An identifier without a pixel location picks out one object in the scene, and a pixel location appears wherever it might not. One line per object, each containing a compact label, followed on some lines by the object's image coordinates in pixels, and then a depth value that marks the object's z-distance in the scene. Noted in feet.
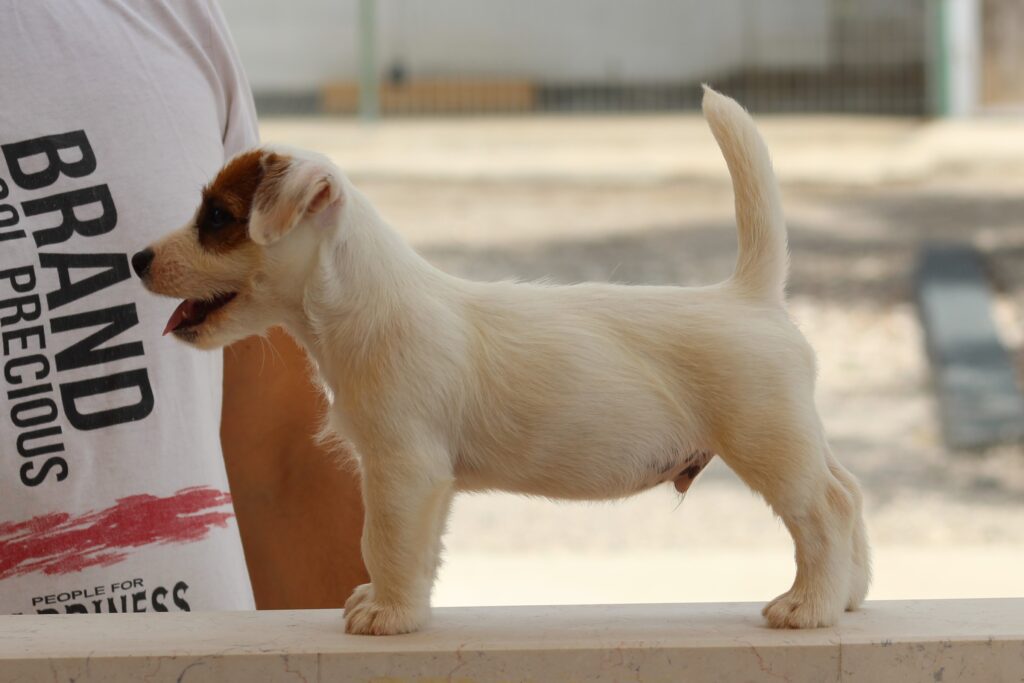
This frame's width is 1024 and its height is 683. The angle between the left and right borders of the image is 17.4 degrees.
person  5.62
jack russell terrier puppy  5.04
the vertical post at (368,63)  31.17
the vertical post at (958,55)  30.30
